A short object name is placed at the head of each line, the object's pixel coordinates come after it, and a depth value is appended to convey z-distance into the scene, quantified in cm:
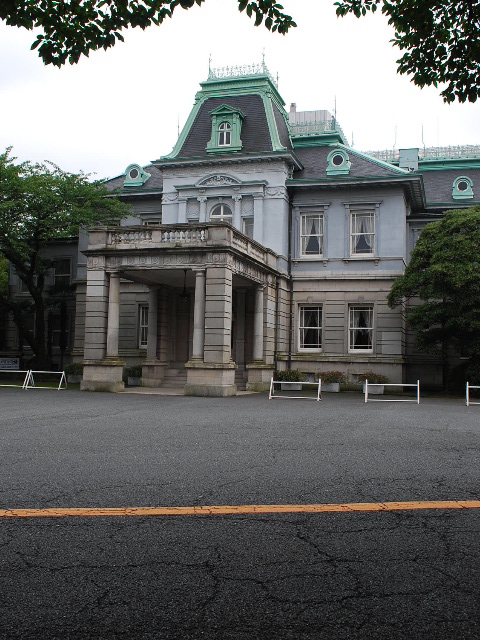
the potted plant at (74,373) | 2825
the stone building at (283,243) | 2759
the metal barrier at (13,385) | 2370
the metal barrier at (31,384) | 2363
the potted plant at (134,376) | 2795
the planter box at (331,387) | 2606
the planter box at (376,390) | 2534
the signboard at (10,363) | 3009
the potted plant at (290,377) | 2594
